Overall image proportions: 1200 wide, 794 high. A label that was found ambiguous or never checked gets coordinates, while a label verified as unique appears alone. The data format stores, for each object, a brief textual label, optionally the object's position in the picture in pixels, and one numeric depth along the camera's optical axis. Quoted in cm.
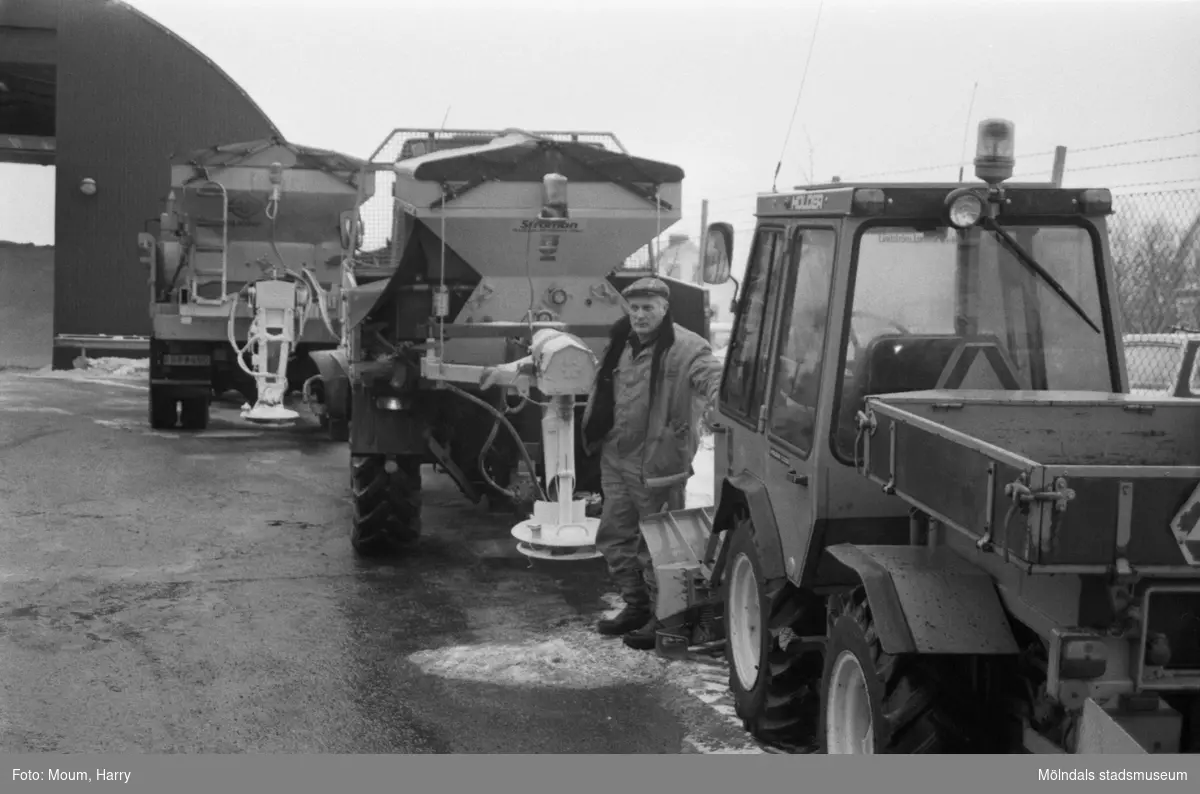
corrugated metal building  2016
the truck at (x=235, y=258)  1563
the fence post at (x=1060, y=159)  762
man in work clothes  691
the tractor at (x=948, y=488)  349
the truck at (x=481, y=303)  845
